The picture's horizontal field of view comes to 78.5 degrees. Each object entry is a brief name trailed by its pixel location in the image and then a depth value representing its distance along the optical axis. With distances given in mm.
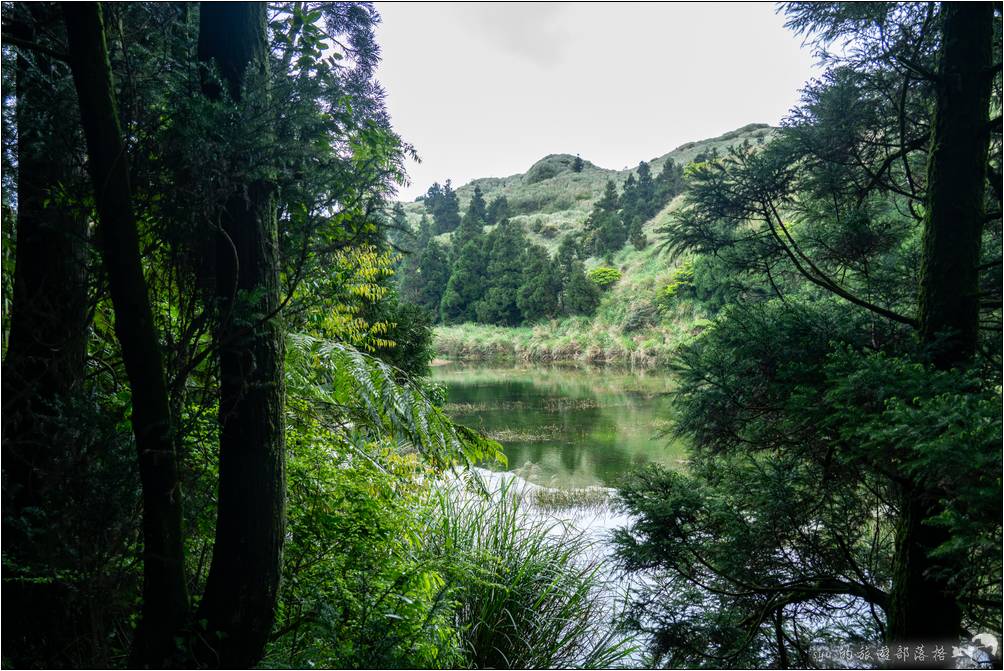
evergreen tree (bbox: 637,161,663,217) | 31328
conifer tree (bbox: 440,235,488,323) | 27250
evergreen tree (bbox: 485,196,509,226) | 39375
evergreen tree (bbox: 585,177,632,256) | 29266
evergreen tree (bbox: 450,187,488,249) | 30052
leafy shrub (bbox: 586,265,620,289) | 25094
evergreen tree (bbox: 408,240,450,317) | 28797
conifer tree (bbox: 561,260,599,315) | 24312
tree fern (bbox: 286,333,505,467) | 3945
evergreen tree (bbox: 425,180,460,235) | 40438
